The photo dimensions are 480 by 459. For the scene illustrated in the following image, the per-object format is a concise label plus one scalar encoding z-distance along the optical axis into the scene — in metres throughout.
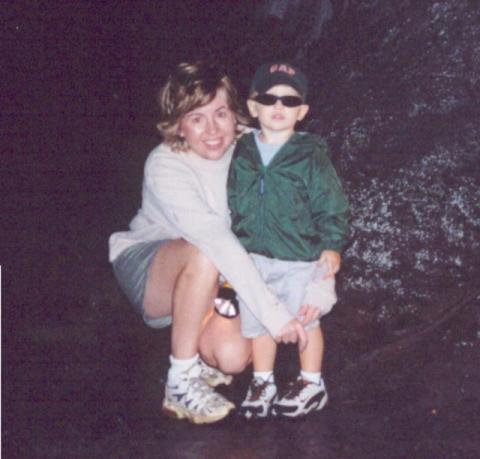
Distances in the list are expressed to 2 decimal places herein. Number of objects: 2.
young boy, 2.94
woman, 2.93
